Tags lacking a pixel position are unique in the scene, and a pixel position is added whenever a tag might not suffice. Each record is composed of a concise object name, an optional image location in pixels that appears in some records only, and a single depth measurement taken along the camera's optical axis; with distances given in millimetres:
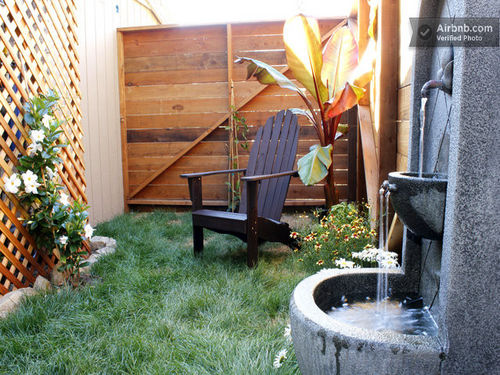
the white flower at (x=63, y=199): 2557
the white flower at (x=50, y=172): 2524
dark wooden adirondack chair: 2906
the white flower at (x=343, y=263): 1857
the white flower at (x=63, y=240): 2488
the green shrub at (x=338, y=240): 2621
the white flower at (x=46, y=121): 2488
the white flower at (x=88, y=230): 2650
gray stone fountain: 1013
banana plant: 2961
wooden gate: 4777
